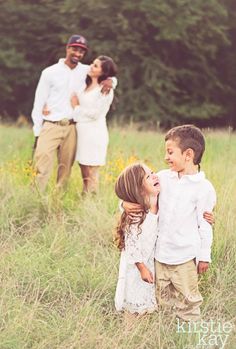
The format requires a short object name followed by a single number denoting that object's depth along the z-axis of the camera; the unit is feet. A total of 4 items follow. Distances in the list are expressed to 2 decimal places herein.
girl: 17.02
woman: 29.76
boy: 16.94
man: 30.47
